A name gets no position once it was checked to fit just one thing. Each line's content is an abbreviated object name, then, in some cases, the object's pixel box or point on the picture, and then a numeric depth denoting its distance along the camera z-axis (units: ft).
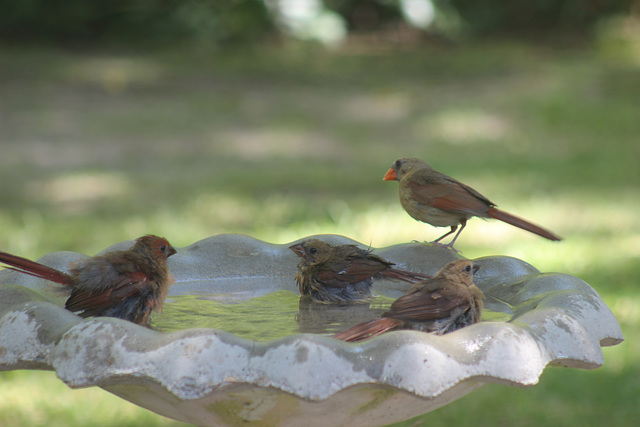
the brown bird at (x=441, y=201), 22.04
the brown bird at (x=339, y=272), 18.48
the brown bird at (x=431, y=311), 14.84
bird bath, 12.49
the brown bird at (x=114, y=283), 15.78
